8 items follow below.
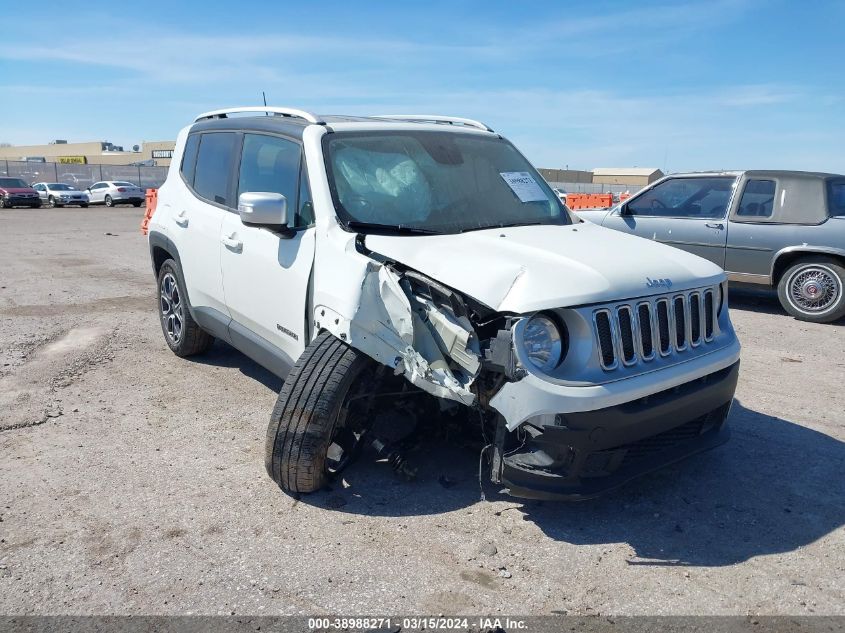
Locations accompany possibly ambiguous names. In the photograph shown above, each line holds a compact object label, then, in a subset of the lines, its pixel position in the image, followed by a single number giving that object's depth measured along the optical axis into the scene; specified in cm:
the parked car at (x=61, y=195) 3400
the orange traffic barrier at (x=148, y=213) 900
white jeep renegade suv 316
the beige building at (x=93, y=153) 8388
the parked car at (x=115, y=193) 3397
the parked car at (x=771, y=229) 818
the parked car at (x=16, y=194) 3198
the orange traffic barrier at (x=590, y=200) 1948
